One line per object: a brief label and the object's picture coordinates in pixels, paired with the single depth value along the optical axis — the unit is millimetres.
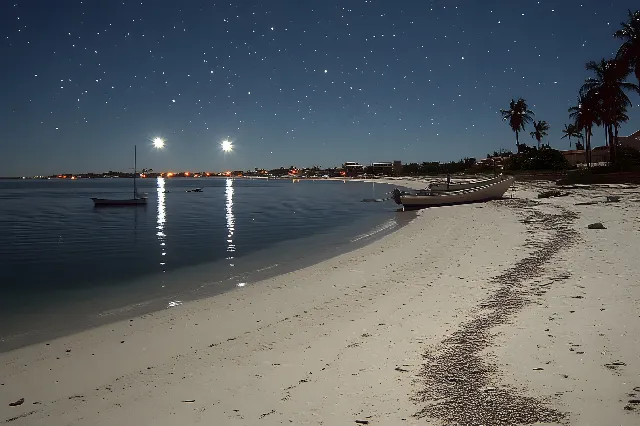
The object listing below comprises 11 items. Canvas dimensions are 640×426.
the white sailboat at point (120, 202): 61803
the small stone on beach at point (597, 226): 18109
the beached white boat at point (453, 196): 40062
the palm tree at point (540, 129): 134000
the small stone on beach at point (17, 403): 5723
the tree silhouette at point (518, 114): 110875
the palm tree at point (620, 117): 59453
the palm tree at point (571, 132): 135375
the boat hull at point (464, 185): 43809
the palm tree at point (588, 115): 67062
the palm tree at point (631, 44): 47469
